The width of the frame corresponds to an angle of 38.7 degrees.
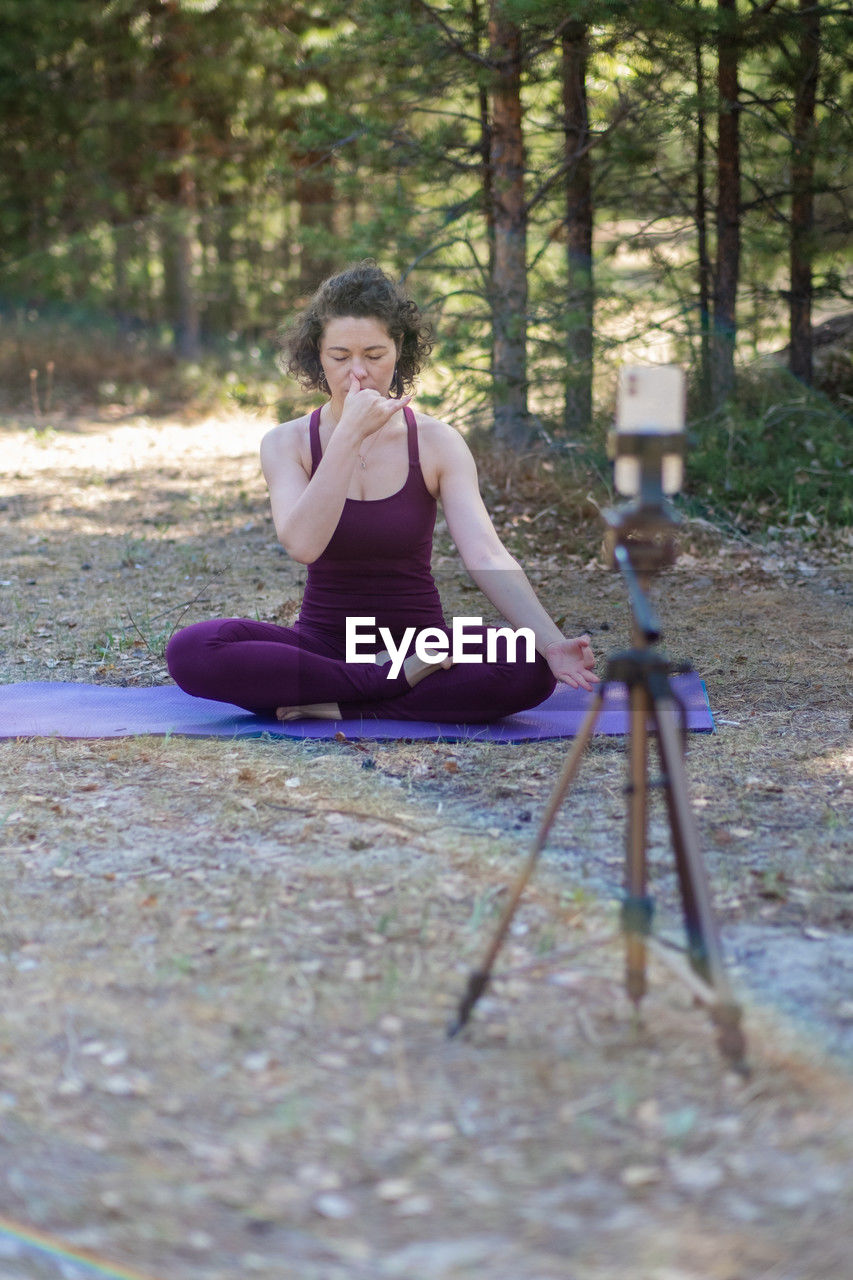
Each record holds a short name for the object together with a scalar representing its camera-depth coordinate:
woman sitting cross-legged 3.49
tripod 1.85
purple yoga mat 3.65
